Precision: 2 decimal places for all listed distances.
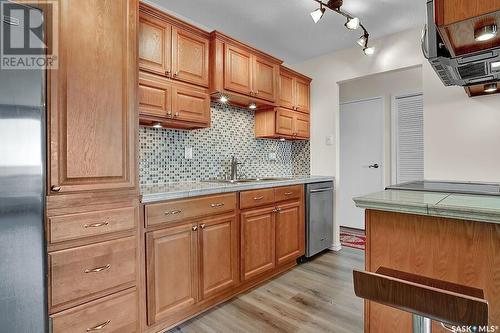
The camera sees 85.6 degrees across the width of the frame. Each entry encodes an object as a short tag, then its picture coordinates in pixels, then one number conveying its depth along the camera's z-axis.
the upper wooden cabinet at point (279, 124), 3.21
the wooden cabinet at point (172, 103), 2.00
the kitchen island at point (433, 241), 1.13
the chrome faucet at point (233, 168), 2.94
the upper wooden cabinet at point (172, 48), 1.97
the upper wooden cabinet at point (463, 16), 0.97
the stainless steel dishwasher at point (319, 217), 3.11
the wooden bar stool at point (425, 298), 0.74
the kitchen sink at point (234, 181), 2.76
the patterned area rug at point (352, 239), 3.72
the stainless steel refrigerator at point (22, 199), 1.14
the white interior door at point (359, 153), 4.29
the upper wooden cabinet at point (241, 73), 2.43
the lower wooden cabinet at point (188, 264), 1.74
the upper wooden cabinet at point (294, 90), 3.28
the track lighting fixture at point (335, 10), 2.15
